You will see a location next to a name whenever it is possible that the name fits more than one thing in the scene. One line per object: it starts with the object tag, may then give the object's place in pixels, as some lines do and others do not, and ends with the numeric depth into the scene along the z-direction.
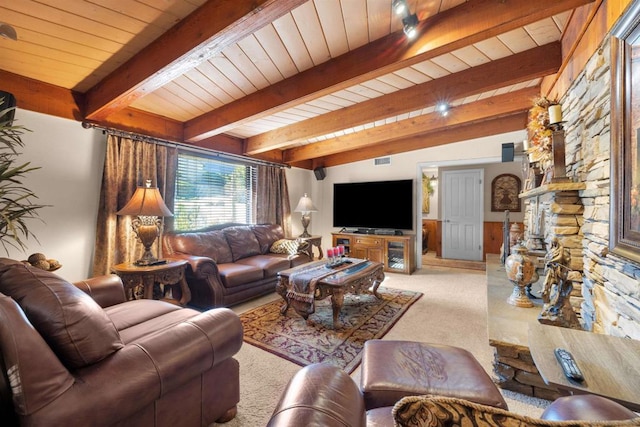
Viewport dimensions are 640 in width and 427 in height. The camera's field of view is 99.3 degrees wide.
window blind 3.75
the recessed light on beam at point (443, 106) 2.93
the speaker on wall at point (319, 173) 5.98
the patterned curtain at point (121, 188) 2.86
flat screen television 5.07
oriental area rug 2.17
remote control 0.88
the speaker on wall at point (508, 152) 4.14
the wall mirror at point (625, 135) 1.19
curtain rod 2.90
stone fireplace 1.38
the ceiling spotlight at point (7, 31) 1.59
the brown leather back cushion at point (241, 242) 3.87
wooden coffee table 2.60
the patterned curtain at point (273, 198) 4.77
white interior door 5.93
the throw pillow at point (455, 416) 0.40
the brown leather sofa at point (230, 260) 2.98
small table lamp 4.96
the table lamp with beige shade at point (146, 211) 2.69
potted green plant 2.26
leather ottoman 1.07
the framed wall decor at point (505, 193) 5.70
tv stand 4.86
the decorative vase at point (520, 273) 2.17
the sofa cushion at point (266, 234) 4.30
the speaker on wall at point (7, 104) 1.99
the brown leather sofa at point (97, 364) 0.83
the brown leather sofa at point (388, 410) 0.41
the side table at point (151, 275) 2.52
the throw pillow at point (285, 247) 4.17
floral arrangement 2.44
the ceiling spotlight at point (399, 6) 1.57
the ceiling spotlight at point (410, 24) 1.69
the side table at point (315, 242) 4.69
